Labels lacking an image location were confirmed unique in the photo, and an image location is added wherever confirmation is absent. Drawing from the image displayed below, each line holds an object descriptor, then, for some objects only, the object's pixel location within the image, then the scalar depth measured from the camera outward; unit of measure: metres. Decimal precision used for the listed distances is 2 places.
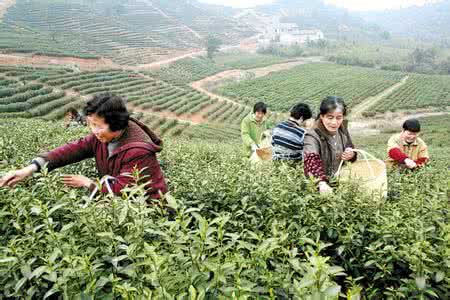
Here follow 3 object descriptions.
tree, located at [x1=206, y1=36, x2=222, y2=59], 89.44
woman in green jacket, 5.65
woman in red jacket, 2.34
